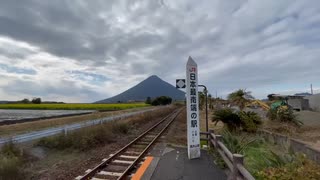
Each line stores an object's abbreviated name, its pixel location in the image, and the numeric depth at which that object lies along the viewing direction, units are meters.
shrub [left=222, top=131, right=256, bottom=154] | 5.21
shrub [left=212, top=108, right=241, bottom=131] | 9.58
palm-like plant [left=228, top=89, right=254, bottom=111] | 14.14
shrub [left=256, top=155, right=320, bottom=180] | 2.76
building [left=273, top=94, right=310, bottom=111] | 20.95
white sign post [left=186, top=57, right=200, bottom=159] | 5.47
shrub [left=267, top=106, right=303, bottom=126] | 11.99
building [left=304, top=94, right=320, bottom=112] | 20.71
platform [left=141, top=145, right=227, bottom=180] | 4.23
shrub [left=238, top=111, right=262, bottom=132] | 9.52
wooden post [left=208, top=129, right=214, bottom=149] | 6.41
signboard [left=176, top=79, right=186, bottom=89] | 5.87
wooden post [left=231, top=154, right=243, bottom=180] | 3.33
